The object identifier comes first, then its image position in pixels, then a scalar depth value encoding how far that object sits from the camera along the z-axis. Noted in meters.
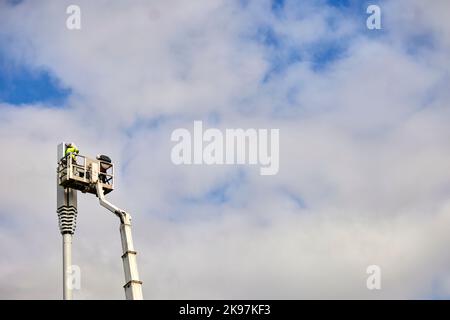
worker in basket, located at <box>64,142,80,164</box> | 55.25
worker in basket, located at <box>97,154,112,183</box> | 57.06
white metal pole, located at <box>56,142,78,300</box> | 51.88
